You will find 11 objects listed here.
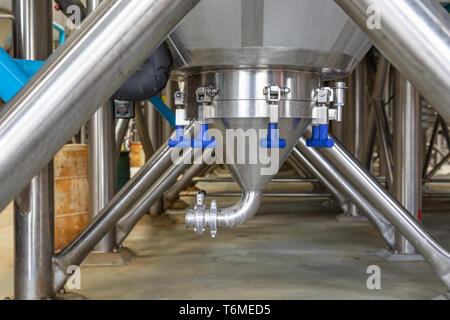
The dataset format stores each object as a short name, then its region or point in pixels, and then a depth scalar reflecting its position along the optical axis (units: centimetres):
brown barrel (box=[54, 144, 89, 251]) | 300
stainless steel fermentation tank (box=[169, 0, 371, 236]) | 116
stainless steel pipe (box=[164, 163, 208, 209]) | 384
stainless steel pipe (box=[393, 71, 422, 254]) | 275
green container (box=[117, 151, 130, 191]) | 433
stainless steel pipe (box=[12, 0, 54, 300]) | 192
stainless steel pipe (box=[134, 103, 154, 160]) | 374
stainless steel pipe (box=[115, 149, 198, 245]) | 251
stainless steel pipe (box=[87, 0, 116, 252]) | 271
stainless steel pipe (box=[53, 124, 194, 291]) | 210
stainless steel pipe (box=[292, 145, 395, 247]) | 226
